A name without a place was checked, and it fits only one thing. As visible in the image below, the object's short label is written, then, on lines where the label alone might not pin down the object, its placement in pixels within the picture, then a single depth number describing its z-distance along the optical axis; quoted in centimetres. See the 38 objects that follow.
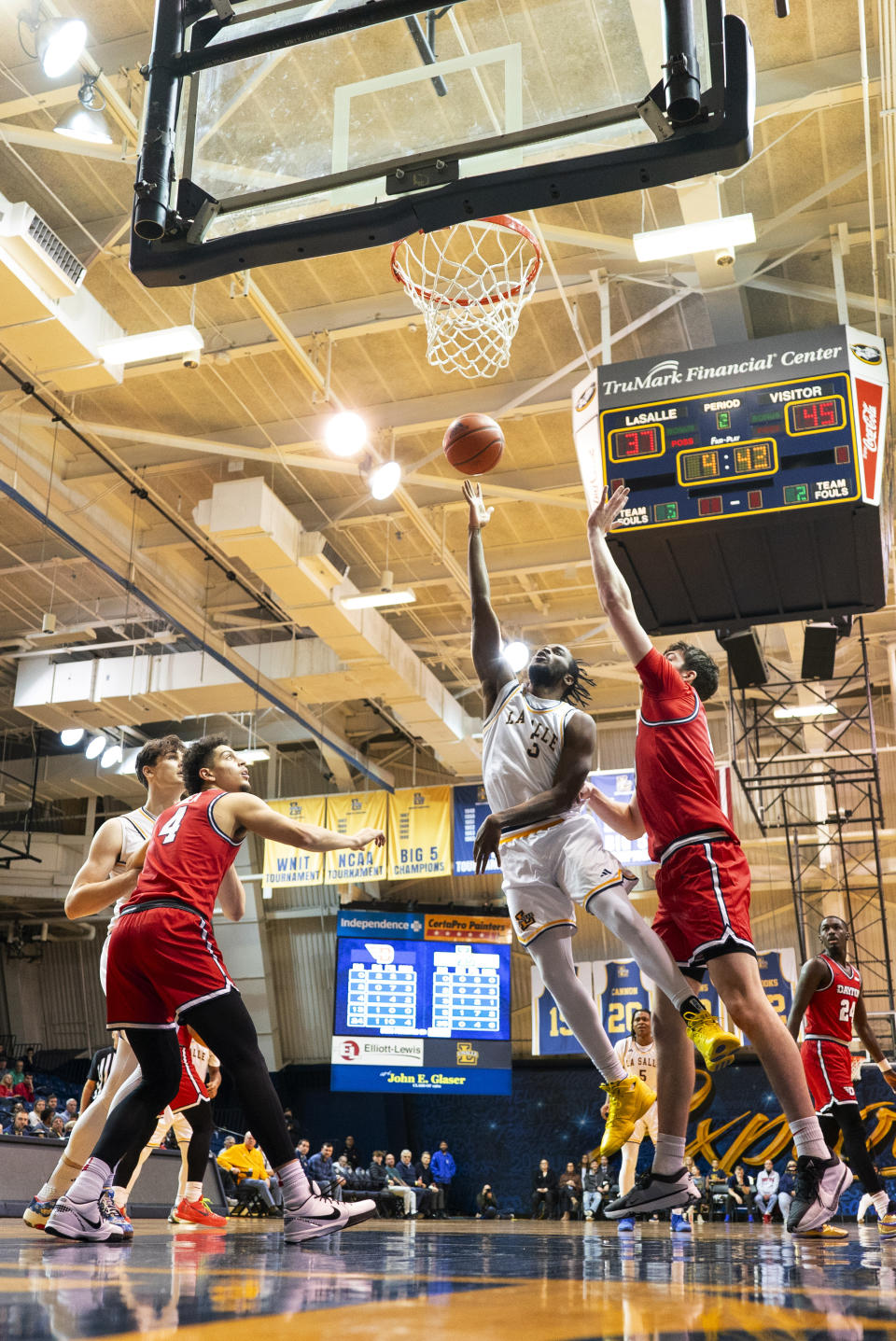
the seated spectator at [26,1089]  1910
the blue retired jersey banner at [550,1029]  1931
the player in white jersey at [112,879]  455
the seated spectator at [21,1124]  1357
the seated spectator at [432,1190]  1991
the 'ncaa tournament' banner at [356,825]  1747
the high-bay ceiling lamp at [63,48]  726
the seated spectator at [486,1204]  2055
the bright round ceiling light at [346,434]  1103
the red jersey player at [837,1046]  657
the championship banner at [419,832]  1797
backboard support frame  349
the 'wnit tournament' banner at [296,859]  1756
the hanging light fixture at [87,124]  824
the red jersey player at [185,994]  352
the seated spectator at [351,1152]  2098
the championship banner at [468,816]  1811
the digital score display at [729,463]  770
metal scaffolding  1925
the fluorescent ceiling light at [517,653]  1483
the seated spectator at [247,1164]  1348
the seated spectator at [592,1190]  1758
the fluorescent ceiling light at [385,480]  1134
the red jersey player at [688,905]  375
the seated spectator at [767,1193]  1775
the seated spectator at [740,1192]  1784
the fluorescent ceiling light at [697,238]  798
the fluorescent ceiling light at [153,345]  934
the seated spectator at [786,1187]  1725
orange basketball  532
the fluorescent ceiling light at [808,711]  1619
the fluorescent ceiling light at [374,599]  1323
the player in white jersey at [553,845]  400
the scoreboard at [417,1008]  1852
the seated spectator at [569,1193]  1925
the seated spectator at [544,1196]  1931
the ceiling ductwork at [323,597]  1228
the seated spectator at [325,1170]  1664
